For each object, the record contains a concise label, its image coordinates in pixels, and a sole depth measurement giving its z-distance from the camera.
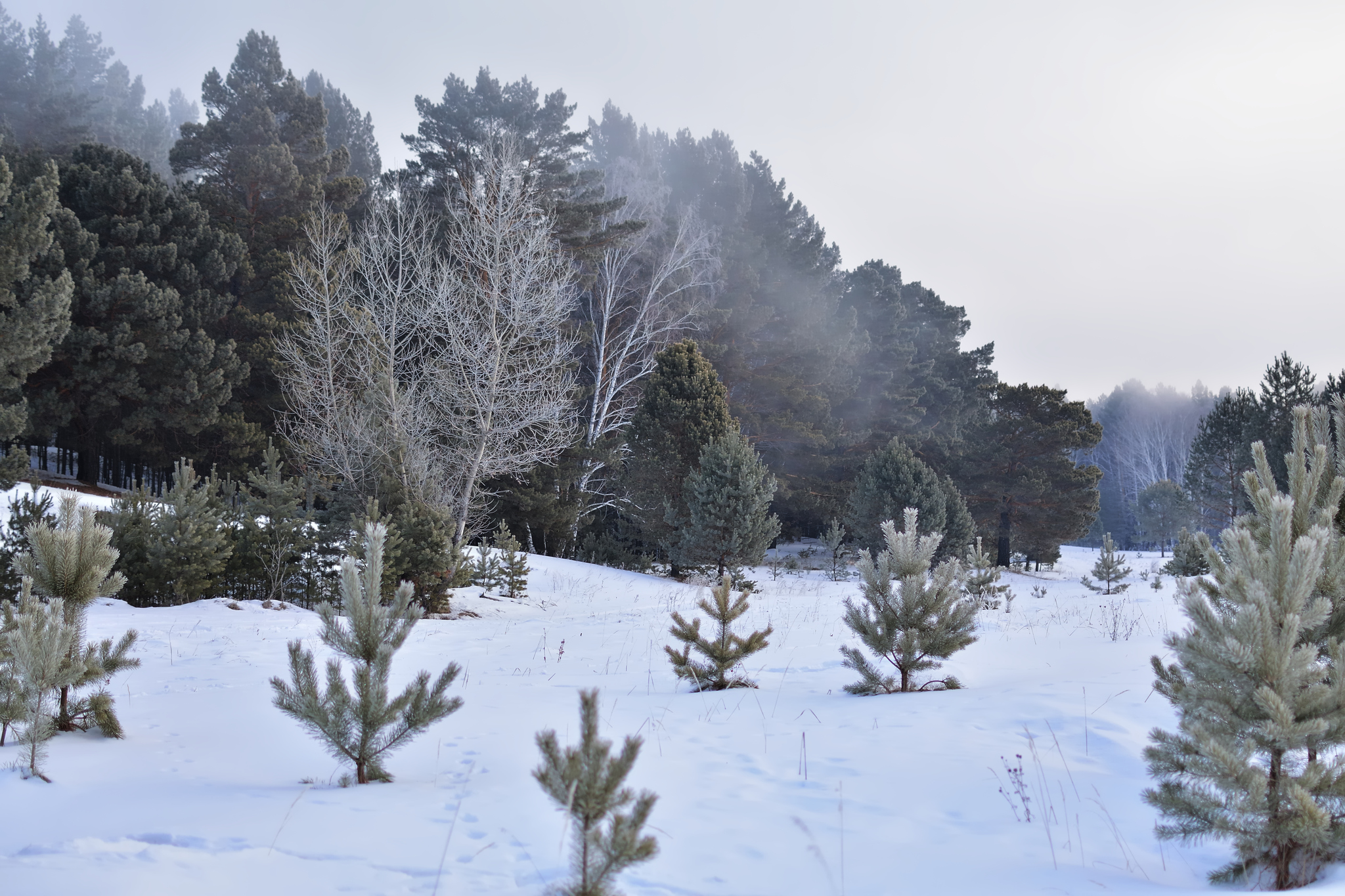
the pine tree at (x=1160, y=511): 41.19
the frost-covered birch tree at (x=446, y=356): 14.92
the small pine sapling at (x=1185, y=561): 15.88
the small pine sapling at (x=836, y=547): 20.42
